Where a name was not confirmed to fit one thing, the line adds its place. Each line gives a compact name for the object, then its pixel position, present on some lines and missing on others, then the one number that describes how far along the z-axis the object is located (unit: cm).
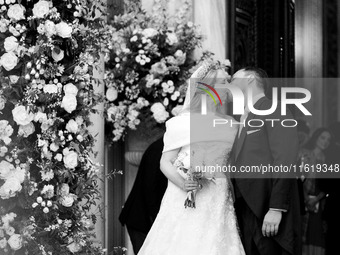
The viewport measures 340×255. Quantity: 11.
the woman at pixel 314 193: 702
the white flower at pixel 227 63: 619
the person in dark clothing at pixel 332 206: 683
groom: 443
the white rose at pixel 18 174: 403
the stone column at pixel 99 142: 532
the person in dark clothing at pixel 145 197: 552
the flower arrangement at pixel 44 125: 407
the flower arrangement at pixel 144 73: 596
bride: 461
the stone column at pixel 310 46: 1196
